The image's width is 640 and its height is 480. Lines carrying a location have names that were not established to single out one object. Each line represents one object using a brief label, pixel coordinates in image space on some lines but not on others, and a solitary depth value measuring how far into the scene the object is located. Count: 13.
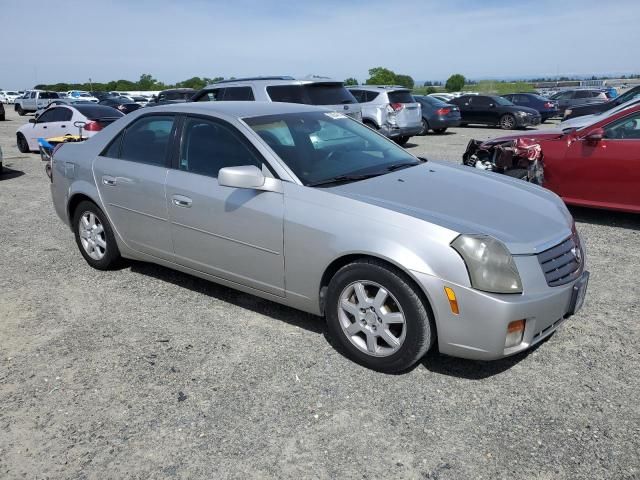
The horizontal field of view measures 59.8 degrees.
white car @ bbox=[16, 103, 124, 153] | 12.72
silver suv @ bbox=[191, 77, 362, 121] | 9.63
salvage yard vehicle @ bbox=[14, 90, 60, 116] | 35.31
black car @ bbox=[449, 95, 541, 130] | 20.00
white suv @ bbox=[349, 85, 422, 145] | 14.30
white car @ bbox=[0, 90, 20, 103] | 52.78
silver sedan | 3.09
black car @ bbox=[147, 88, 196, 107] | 23.19
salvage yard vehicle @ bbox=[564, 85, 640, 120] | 17.48
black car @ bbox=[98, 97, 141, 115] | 23.59
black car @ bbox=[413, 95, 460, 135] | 18.36
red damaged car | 6.29
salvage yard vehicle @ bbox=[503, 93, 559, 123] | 22.44
